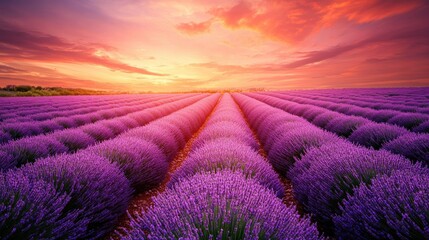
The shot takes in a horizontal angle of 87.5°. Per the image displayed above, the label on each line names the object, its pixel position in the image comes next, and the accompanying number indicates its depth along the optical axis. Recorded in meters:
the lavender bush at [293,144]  3.71
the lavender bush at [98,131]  5.55
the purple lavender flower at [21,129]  5.72
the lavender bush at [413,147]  3.33
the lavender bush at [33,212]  1.47
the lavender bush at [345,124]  5.84
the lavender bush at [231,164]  2.42
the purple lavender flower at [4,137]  5.04
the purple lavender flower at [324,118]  7.40
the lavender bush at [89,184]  2.08
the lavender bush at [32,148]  3.54
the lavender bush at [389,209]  1.34
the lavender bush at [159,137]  4.60
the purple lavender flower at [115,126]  6.41
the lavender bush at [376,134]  4.48
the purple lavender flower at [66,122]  7.26
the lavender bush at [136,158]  3.22
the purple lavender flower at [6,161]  3.14
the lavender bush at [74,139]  4.59
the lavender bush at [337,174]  2.05
